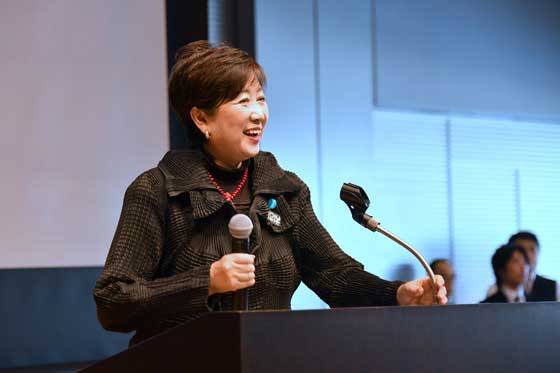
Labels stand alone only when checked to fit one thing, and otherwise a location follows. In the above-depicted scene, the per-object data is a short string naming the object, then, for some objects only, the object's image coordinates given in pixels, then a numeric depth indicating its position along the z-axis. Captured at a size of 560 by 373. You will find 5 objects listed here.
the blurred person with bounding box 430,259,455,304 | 11.23
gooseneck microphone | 4.16
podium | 3.14
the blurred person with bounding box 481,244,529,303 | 10.31
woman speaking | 4.14
